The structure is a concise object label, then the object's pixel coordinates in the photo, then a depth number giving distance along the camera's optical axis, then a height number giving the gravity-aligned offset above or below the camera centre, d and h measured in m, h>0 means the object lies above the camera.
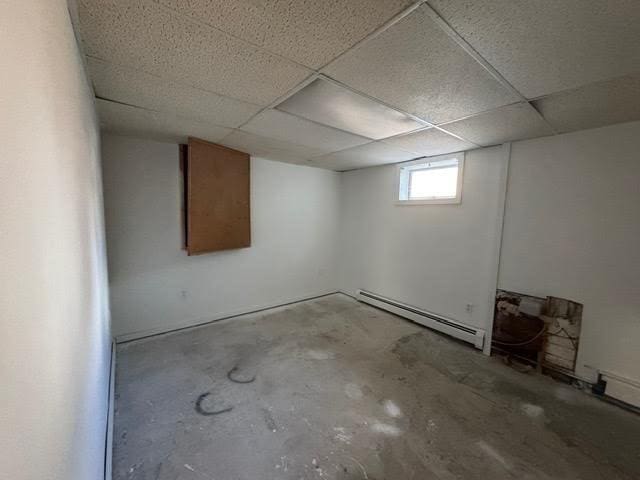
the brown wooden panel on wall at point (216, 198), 2.83 +0.19
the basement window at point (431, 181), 3.09 +0.53
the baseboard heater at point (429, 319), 2.86 -1.28
